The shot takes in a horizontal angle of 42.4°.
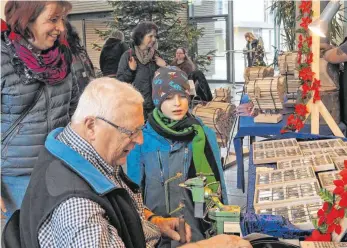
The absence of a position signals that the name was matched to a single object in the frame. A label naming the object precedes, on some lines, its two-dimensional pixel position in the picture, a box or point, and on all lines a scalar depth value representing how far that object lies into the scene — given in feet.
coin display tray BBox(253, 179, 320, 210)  5.36
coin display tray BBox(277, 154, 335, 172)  6.66
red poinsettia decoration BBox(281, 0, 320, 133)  11.15
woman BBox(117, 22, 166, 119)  13.32
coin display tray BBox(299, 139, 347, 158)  7.59
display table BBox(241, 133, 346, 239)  4.59
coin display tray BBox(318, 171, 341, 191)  5.81
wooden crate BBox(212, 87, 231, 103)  16.19
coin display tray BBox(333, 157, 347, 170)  6.64
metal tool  4.45
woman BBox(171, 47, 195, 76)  20.89
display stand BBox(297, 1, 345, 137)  10.81
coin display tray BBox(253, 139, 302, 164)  7.55
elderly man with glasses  3.34
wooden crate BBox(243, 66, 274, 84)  16.44
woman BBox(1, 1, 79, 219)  6.53
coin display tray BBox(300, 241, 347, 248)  4.25
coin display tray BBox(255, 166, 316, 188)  6.15
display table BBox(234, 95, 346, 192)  12.17
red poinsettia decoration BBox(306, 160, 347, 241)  4.42
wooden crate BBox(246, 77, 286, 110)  12.53
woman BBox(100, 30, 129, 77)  16.06
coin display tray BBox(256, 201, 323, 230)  4.78
